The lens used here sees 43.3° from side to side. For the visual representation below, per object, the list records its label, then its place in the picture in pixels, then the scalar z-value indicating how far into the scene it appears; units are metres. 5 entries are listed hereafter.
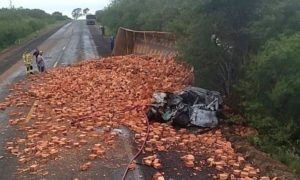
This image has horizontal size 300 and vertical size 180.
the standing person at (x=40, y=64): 18.00
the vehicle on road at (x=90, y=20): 78.86
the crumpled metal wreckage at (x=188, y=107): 8.81
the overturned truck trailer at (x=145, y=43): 18.47
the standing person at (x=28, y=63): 17.88
